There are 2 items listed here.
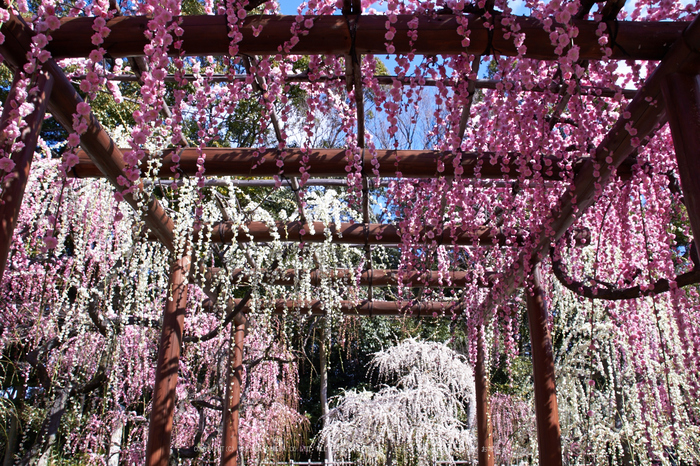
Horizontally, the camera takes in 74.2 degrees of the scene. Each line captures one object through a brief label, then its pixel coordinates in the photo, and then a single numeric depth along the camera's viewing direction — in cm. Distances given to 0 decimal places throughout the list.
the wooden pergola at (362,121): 186
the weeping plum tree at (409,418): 630
